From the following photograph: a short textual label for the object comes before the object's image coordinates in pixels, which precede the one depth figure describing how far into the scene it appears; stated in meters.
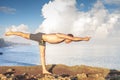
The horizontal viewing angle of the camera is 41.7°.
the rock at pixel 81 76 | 5.97
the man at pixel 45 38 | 5.03
